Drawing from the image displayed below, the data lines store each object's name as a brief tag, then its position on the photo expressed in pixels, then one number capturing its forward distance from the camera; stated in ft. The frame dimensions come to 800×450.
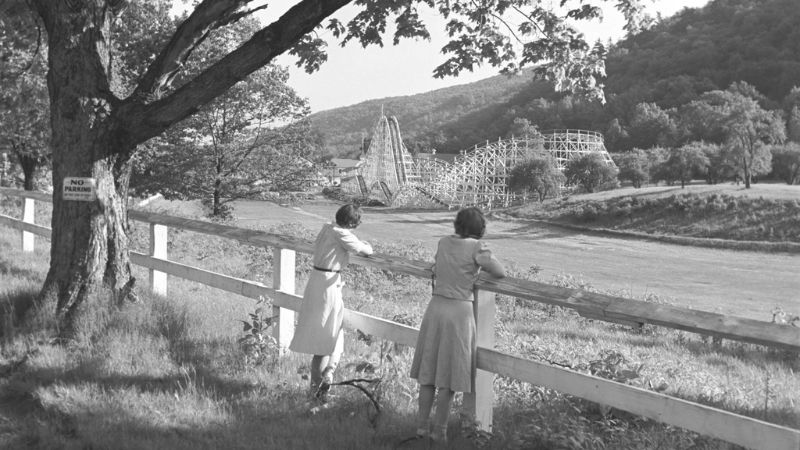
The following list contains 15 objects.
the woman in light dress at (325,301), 14.62
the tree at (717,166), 284.98
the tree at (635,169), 336.08
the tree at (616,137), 425.28
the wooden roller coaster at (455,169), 374.84
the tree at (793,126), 325.42
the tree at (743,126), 267.18
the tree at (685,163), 290.97
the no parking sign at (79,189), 20.16
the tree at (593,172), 334.85
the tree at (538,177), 338.95
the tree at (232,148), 69.77
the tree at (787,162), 288.71
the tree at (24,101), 30.60
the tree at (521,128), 433.40
